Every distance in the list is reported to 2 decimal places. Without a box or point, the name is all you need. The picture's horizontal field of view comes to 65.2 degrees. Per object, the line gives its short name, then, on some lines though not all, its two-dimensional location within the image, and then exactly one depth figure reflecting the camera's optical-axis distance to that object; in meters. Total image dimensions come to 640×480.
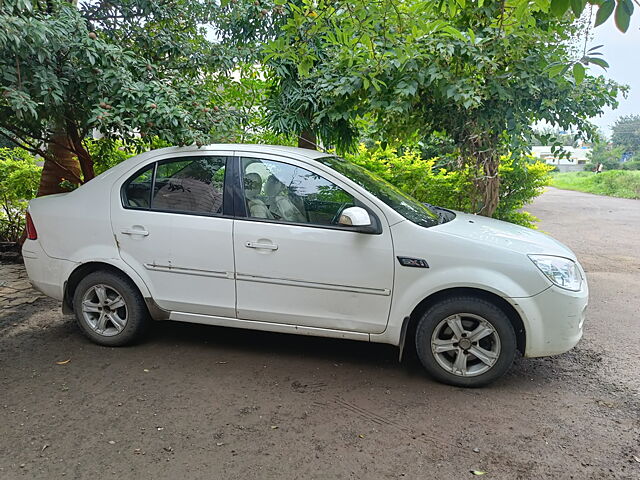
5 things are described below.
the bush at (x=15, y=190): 7.55
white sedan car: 3.47
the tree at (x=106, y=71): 4.21
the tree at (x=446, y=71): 4.74
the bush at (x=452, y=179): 6.82
